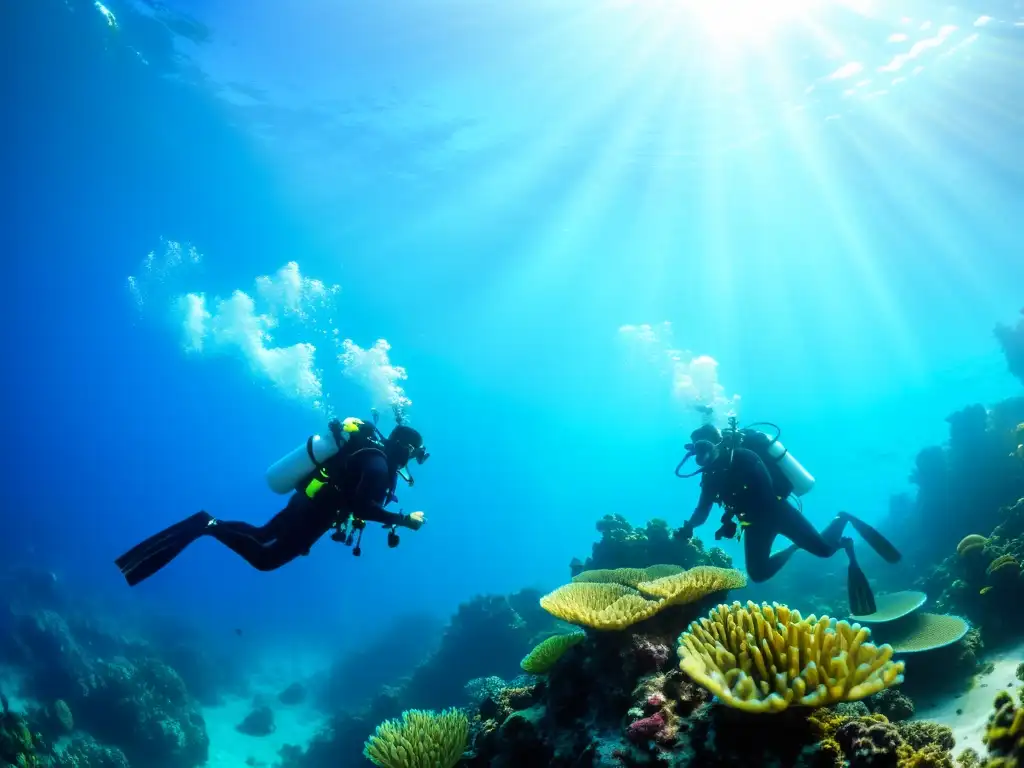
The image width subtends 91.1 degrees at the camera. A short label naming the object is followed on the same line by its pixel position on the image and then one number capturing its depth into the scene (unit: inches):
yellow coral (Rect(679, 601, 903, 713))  112.4
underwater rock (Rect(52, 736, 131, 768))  537.0
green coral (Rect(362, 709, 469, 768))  183.9
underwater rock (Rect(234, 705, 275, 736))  972.6
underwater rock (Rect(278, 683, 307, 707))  1147.3
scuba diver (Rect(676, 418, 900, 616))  281.9
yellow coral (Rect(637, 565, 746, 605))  199.5
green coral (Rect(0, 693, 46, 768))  428.1
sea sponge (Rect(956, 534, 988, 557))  346.9
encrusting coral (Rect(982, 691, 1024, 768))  103.3
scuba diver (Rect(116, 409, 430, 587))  244.8
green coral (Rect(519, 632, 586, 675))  215.3
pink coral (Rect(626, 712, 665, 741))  141.5
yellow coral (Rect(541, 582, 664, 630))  186.2
